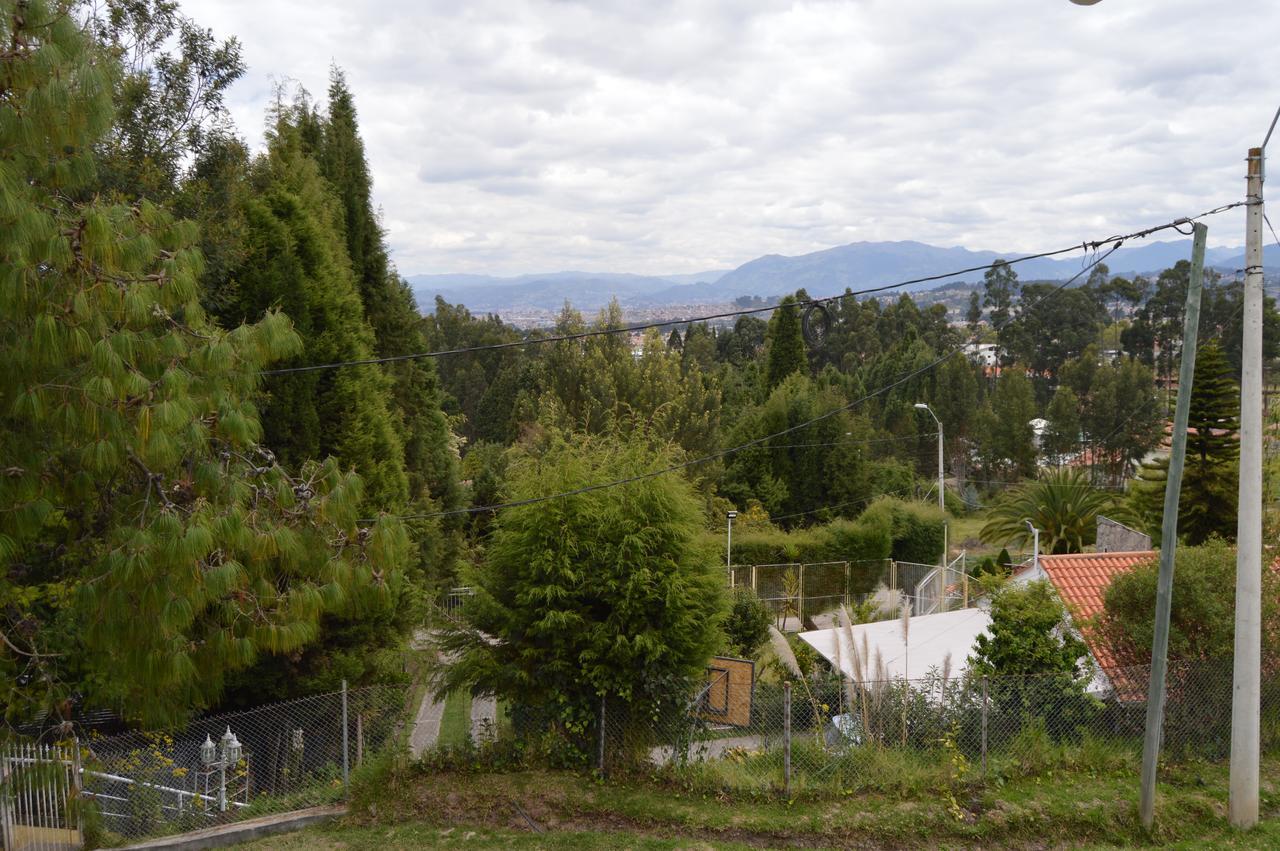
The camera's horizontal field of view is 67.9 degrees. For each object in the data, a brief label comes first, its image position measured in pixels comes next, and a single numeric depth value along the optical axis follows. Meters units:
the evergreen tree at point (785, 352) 45.31
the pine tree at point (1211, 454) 18.92
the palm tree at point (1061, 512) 24.52
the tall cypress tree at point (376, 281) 19.30
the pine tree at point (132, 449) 5.49
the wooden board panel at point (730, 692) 10.67
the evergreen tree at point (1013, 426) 46.19
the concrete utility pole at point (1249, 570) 8.01
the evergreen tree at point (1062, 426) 46.94
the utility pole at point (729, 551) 23.63
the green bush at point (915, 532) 27.53
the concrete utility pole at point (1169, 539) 7.77
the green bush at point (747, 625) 16.05
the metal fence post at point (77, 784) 6.72
